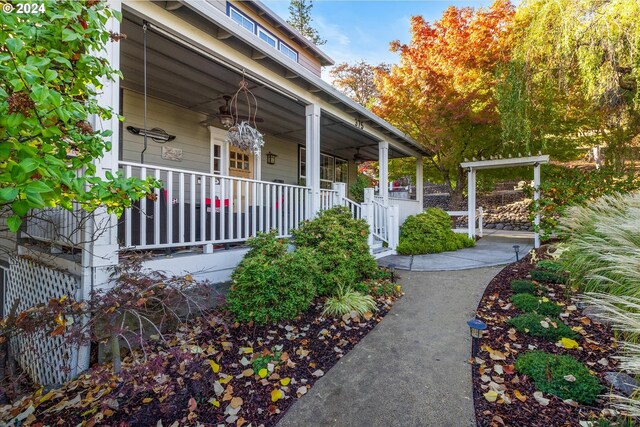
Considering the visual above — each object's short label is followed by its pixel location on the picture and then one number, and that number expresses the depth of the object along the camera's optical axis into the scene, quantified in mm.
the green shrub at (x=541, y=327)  3092
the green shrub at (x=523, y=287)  4215
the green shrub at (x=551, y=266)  4545
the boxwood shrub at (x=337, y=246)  4266
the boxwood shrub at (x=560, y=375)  2281
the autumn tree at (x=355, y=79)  20203
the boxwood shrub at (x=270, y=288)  3334
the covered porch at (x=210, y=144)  3639
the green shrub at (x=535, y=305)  3559
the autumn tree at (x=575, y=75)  5176
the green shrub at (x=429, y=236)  7137
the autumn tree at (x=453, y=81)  7633
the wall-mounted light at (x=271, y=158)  8151
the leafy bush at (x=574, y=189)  6184
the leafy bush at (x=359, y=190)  9524
